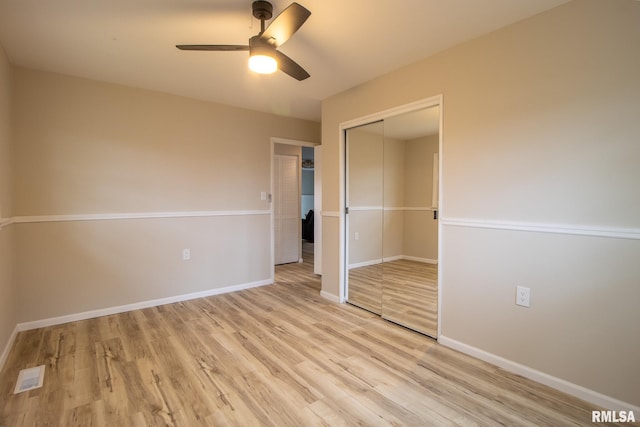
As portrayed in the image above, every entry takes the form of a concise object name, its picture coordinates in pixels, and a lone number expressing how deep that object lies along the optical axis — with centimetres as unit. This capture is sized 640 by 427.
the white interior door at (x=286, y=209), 535
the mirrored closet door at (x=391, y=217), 321
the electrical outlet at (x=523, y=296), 194
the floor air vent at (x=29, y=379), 185
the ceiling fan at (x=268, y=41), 159
